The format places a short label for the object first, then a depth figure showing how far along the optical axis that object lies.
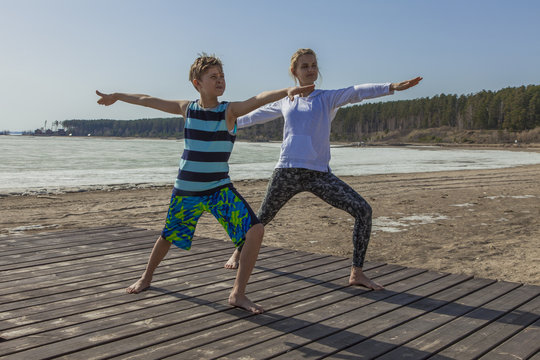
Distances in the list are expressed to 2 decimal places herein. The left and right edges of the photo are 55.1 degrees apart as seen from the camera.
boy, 3.71
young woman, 4.33
